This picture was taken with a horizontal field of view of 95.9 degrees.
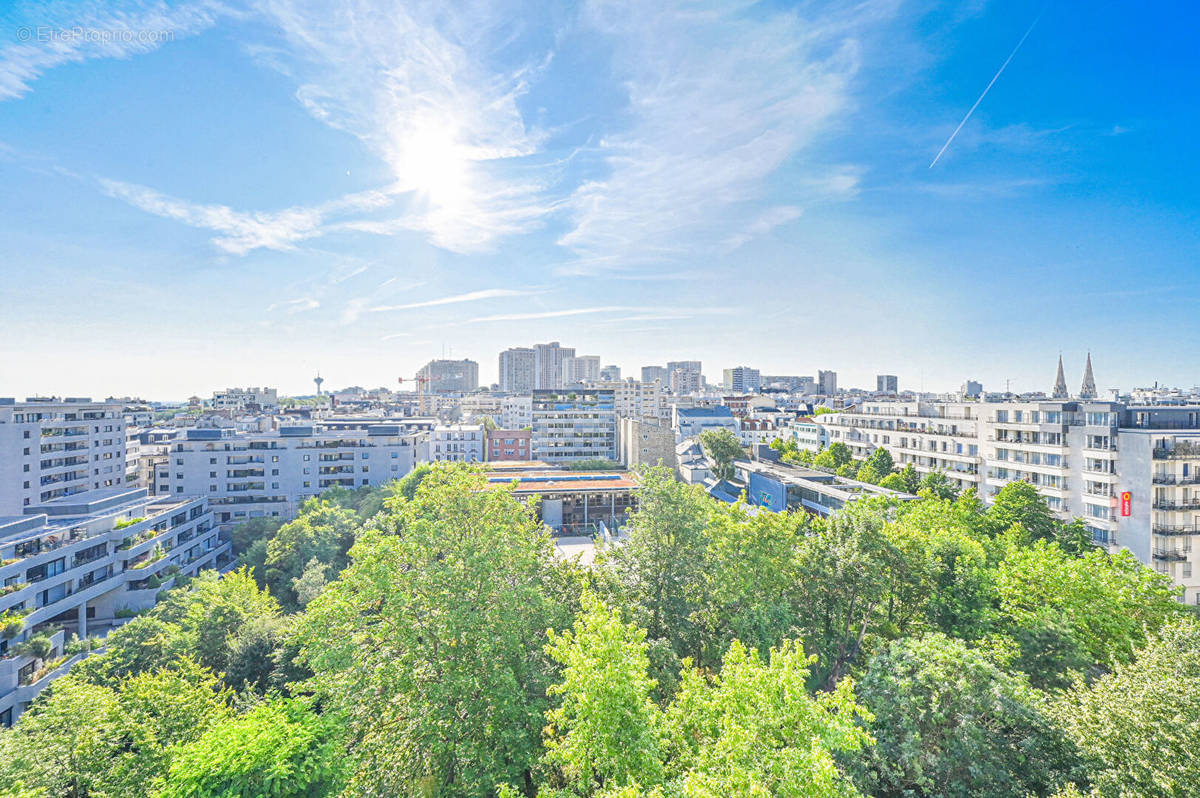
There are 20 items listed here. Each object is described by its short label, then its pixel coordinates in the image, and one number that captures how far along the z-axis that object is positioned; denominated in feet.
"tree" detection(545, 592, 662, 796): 40.57
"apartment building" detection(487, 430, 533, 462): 357.41
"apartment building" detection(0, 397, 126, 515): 207.10
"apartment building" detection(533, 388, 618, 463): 323.57
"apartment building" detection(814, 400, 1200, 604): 133.49
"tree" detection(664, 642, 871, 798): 34.86
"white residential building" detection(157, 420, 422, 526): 242.58
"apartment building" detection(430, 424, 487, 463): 334.44
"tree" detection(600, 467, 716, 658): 71.41
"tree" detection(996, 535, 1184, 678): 70.44
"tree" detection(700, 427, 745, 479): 218.18
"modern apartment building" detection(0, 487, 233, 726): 114.93
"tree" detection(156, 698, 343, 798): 43.32
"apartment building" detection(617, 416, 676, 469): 264.11
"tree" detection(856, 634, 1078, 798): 49.39
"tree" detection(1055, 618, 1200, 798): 40.57
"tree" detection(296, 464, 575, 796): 55.26
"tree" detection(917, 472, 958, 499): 167.53
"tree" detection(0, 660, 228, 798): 55.06
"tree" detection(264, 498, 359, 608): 153.48
